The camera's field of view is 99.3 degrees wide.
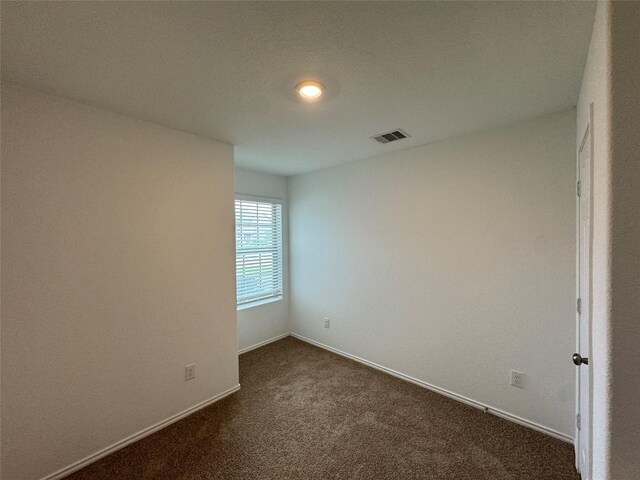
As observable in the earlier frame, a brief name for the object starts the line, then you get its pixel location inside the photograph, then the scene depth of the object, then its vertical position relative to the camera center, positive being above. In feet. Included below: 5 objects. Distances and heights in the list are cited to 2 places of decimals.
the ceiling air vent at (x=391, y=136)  7.49 +2.86
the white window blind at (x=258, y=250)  11.20 -0.56
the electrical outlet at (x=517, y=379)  6.81 -3.63
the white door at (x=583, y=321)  4.16 -1.54
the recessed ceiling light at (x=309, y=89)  5.01 +2.81
